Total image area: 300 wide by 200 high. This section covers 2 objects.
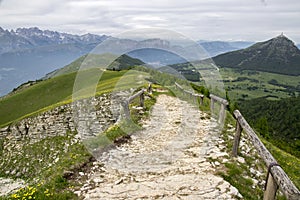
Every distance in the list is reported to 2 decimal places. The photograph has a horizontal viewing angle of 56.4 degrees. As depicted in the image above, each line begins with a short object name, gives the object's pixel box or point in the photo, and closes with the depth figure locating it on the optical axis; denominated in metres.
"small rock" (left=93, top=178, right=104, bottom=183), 8.51
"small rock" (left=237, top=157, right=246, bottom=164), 9.64
